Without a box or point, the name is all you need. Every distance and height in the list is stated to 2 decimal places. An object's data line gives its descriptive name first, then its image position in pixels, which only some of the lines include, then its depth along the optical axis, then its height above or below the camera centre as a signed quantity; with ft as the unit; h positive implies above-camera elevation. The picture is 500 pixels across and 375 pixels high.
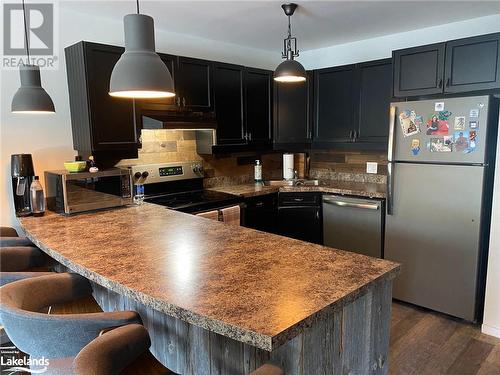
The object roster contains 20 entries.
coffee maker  8.00 -0.79
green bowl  8.41 -0.45
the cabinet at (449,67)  8.93 +1.93
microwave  8.12 -1.01
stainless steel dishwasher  10.91 -2.52
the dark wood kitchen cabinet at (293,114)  13.28 +1.07
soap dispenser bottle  13.92 -1.06
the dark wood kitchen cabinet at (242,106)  11.60 +1.25
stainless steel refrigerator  8.81 -1.47
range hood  9.77 +0.66
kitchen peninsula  3.64 -1.62
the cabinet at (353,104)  11.53 +1.28
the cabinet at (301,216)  12.45 -2.47
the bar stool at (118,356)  3.23 -1.96
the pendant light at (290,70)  8.68 +1.74
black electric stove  10.48 -1.38
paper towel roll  14.25 -0.83
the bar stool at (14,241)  7.04 -1.82
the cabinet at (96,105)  8.73 +1.01
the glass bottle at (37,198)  8.00 -1.13
